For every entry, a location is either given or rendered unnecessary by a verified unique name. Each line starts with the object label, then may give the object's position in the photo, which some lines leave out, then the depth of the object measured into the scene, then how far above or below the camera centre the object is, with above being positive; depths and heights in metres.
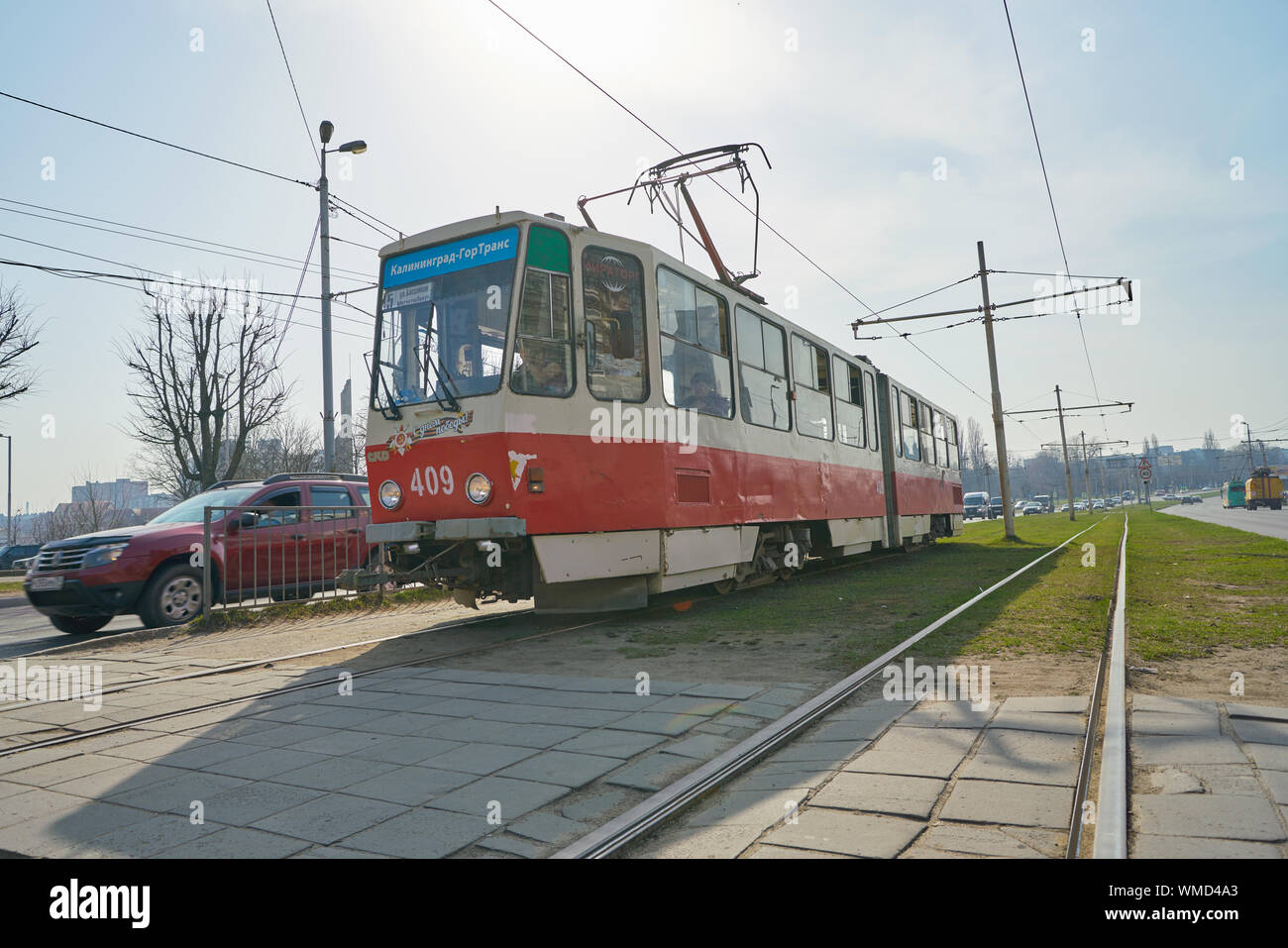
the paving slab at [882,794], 3.09 -1.12
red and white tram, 7.41 +0.97
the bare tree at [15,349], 24.28 +5.85
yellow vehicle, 59.72 -0.43
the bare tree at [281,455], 42.38 +4.15
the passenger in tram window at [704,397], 9.16 +1.29
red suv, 9.32 -0.21
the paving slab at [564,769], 3.62 -1.11
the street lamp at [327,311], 17.23 +4.64
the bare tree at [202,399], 28.61 +4.89
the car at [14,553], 38.68 -0.23
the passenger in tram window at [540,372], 7.42 +1.33
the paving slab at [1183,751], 3.49 -1.13
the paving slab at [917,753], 3.55 -1.13
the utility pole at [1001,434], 25.46 +2.02
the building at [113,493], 44.19 +3.13
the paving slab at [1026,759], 3.37 -1.12
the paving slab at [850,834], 2.72 -1.12
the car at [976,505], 72.44 -0.56
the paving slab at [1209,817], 2.70 -1.12
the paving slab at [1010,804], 2.92 -1.12
